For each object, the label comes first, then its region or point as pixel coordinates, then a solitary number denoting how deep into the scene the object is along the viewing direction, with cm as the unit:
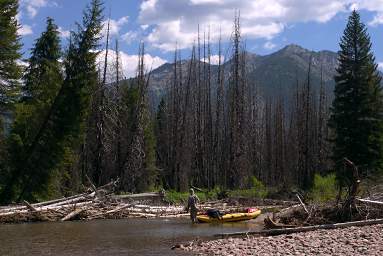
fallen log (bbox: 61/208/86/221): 2468
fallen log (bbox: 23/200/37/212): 2429
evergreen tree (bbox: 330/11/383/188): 3784
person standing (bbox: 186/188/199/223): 2402
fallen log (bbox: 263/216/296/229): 1892
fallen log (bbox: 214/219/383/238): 1719
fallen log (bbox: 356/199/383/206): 1891
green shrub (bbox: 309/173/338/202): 3027
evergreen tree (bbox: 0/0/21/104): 2953
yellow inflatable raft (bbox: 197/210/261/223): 2375
